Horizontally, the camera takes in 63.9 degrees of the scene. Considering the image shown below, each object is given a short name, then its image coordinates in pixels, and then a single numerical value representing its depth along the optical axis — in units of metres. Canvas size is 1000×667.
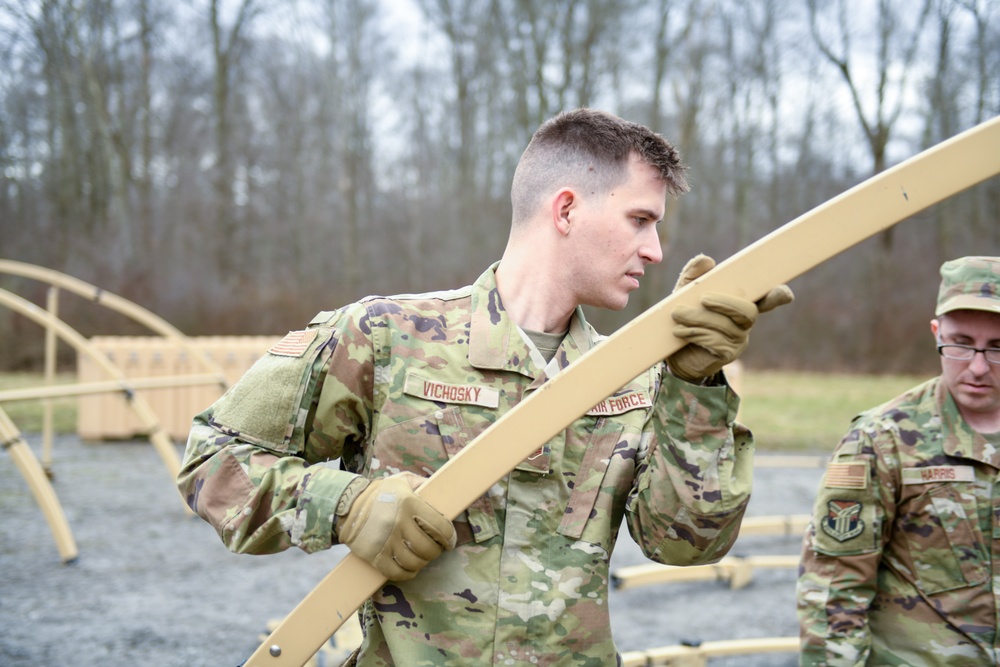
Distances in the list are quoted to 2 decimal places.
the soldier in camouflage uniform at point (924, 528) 2.38
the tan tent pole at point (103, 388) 5.36
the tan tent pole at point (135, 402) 6.52
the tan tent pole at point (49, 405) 7.72
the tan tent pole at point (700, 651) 3.77
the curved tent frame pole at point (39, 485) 5.59
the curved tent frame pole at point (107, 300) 6.64
